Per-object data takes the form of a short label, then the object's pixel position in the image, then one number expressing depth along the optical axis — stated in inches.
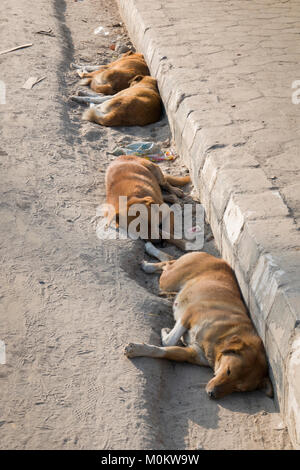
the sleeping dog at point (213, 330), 262.7
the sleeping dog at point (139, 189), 368.5
